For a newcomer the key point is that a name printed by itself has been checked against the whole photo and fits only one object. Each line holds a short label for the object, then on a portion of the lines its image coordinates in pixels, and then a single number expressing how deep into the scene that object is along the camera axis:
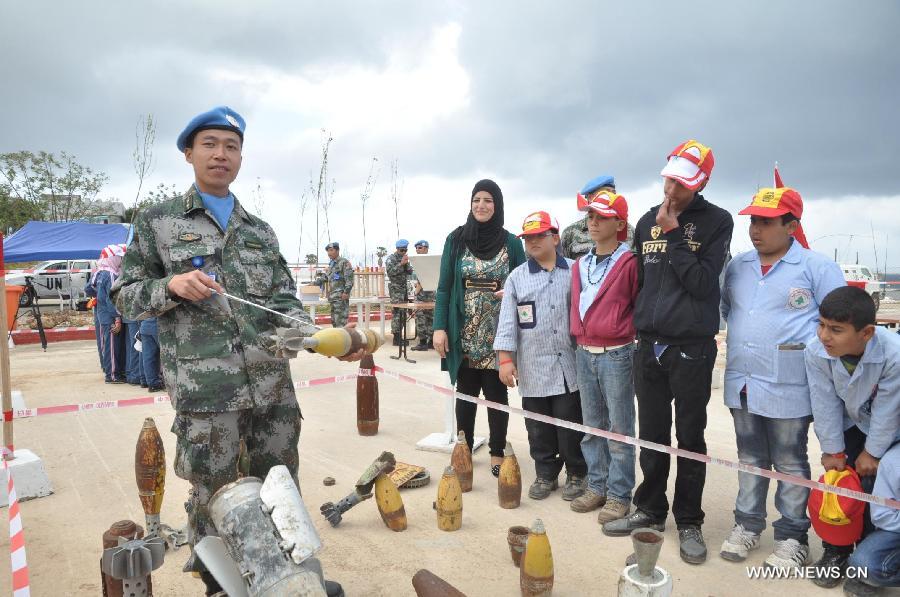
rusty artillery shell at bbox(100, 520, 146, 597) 1.93
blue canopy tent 14.36
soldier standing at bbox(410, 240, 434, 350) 11.66
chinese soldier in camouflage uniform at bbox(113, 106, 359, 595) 2.38
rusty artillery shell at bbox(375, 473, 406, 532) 3.46
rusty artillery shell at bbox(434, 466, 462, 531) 3.46
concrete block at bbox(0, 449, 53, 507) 3.94
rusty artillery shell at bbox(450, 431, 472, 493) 4.01
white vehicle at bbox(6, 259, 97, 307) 19.66
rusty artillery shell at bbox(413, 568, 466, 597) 2.02
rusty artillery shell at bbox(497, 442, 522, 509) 3.79
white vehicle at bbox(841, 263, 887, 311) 20.73
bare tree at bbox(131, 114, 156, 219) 19.28
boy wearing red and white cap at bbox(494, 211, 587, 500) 3.98
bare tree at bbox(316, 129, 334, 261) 22.12
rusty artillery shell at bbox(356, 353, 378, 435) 5.62
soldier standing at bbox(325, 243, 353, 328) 12.41
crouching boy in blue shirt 2.72
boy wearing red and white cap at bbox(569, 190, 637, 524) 3.60
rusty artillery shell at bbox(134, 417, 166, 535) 3.06
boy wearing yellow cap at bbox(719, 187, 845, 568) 3.00
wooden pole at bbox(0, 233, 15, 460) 3.27
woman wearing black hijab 4.42
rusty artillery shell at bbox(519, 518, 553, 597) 2.62
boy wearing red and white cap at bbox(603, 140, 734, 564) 3.07
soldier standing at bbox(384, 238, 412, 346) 12.06
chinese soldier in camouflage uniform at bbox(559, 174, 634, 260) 5.33
